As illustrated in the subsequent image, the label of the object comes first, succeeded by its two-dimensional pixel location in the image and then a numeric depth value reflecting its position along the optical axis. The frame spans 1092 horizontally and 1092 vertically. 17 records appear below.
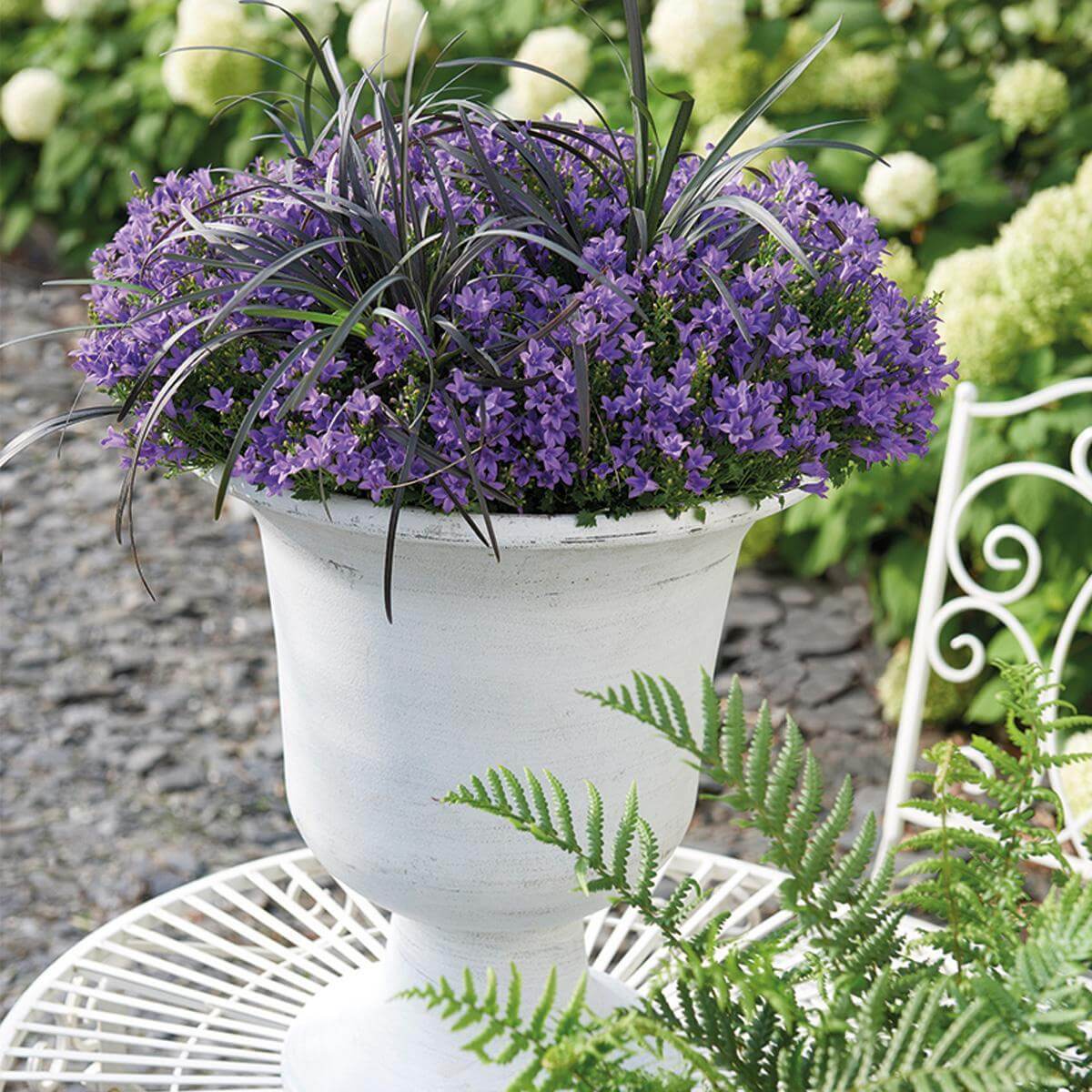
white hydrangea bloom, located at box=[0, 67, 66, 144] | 4.68
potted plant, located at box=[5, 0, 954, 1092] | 1.11
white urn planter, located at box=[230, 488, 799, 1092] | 1.19
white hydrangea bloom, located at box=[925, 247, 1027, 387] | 2.56
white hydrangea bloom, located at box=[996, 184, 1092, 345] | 2.48
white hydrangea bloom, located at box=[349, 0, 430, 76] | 3.44
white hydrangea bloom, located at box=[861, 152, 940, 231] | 2.90
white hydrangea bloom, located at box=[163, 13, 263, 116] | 4.00
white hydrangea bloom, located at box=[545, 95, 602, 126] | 2.99
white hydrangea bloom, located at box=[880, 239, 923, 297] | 2.80
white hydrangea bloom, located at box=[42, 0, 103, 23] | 4.75
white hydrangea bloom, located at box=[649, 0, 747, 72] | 3.04
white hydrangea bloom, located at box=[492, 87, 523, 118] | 3.39
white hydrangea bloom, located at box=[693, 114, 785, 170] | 2.74
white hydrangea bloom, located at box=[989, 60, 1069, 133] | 3.02
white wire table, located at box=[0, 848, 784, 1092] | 1.40
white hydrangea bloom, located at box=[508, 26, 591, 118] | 3.28
